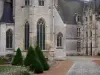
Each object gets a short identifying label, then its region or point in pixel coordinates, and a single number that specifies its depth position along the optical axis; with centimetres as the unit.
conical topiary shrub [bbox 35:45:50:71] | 3044
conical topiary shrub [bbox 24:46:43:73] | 2717
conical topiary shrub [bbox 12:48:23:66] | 3353
